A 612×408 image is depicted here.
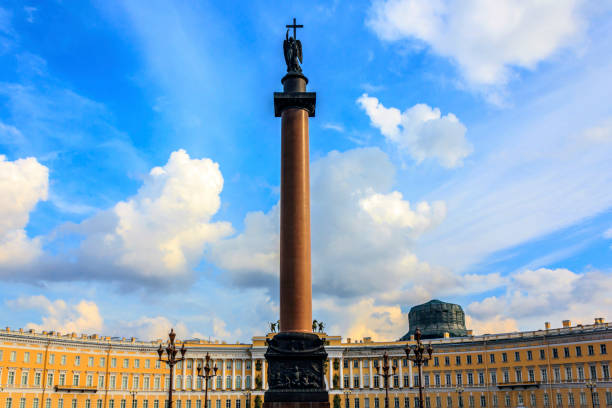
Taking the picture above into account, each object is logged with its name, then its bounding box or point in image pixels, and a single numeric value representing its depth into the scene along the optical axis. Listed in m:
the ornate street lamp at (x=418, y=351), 40.59
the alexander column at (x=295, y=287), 32.84
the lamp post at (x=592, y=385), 82.81
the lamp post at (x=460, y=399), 101.64
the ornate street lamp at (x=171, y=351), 38.99
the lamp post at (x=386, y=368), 57.90
